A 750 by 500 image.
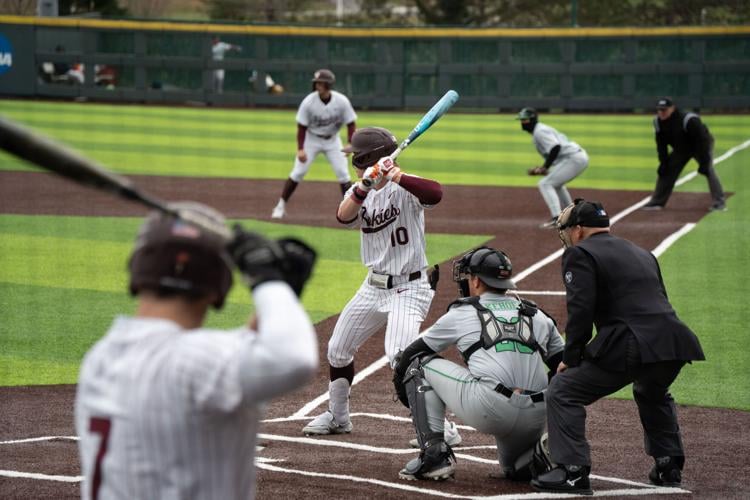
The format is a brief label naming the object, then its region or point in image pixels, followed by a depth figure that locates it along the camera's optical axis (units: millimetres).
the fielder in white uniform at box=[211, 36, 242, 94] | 73856
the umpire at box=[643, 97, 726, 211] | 34702
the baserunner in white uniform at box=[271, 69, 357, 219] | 33395
